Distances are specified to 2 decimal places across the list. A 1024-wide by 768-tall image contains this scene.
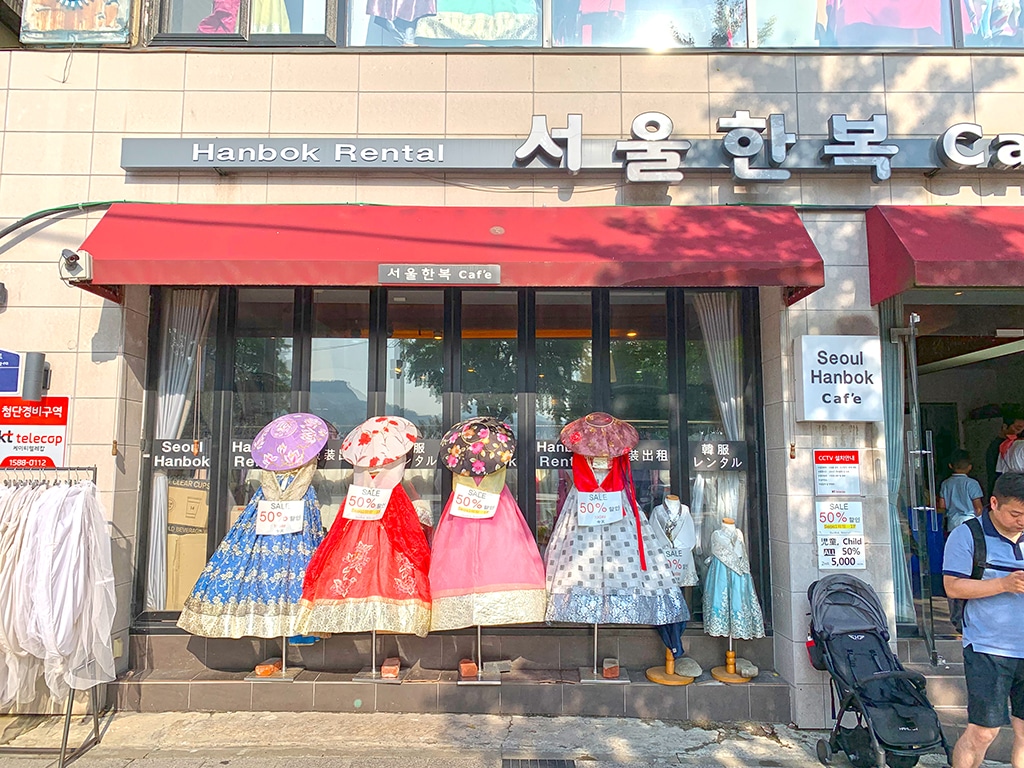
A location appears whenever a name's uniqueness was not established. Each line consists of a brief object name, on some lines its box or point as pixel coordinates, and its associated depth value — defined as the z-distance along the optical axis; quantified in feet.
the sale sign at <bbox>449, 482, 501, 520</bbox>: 16.96
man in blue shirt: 11.94
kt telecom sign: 17.51
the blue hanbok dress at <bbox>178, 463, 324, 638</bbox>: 16.75
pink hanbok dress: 16.42
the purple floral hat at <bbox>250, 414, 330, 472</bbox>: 17.26
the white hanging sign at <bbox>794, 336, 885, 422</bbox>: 17.11
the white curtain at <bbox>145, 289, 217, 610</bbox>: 18.90
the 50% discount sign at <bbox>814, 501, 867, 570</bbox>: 16.92
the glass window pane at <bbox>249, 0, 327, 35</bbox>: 19.60
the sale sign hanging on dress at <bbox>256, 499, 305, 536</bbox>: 17.33
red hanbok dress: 16.40
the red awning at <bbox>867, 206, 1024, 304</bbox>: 15.93
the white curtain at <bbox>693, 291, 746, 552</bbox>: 19.15
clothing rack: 14.25
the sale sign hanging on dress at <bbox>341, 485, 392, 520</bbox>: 17.06
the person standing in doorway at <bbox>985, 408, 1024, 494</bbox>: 30.35
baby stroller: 12.87
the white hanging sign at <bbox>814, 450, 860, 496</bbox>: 17.16
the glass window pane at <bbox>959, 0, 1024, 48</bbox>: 19.36
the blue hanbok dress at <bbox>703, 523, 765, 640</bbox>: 17.35
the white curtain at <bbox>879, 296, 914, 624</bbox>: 18.10
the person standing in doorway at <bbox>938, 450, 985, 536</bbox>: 25.28
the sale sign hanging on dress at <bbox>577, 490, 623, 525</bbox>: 17.19
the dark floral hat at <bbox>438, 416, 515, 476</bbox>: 16.75
